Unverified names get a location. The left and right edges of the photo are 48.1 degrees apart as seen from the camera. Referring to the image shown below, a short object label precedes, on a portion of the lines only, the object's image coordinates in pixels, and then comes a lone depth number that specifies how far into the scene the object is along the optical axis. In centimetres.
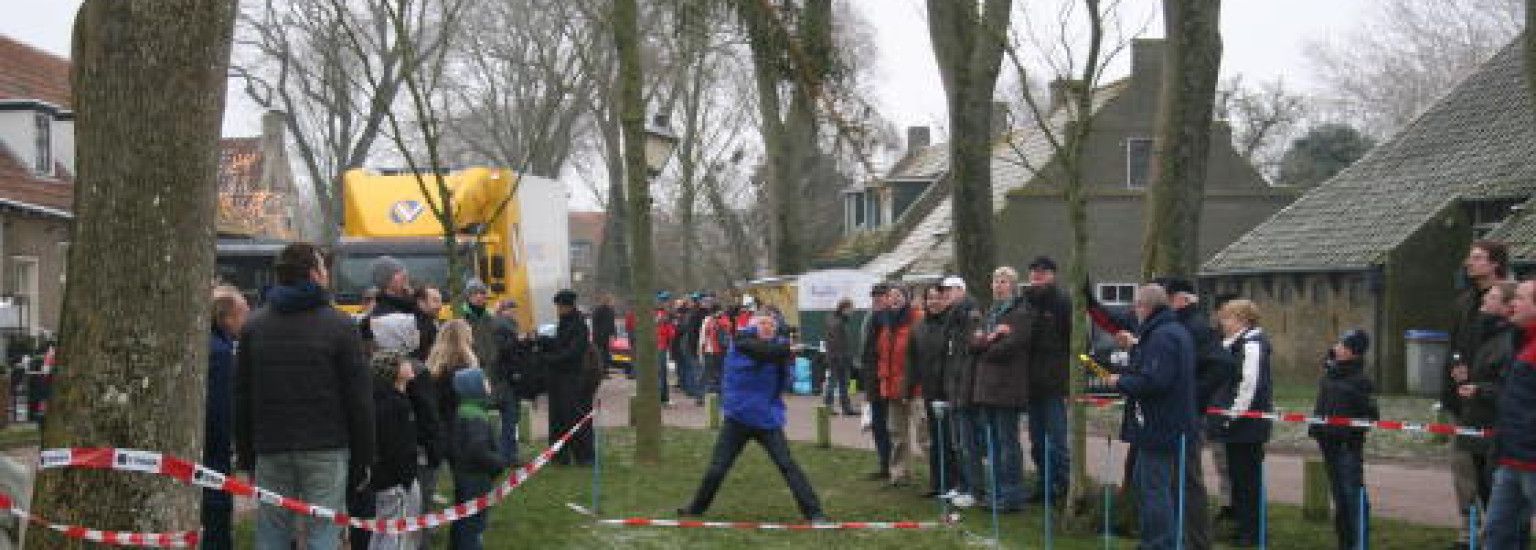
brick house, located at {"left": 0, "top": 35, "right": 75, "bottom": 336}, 2925
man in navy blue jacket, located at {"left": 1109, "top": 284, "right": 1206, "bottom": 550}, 999
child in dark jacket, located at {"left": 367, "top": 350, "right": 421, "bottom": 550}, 891
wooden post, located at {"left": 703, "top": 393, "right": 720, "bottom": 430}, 2206
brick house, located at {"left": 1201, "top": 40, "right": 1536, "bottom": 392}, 3203
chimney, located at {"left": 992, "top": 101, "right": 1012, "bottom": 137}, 5193
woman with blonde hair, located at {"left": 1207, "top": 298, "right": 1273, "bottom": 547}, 1142
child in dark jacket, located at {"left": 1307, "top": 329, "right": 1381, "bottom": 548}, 1090
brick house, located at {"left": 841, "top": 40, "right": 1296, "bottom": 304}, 4500
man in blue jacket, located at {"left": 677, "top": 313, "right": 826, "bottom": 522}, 1229
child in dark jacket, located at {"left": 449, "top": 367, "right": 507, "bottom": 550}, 1013
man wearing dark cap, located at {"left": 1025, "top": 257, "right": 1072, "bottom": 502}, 1295
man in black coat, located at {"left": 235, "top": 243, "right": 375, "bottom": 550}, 805
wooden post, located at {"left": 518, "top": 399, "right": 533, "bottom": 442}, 1988
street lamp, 1697
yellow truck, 2392
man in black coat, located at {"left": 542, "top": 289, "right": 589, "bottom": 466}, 1661
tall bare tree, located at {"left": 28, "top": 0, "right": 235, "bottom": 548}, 587
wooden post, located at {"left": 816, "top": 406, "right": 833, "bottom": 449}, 1870
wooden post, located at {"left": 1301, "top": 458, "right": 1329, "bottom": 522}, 1229
